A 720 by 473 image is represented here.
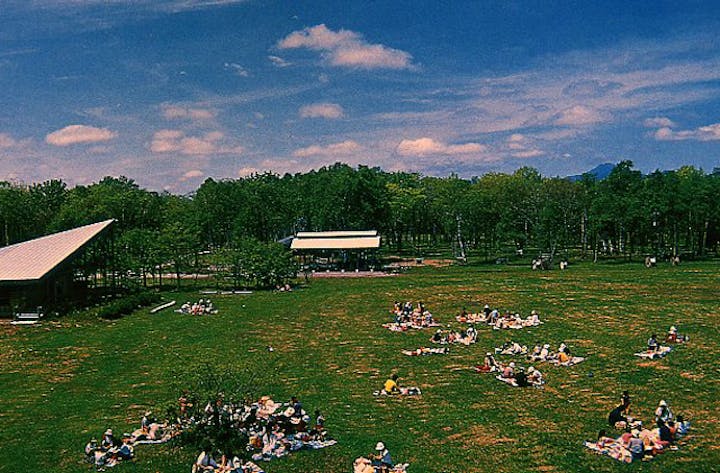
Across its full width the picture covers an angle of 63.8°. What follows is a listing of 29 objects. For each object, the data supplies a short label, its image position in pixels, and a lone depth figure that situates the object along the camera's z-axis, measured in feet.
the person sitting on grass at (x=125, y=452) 52.21
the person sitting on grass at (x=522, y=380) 72.18
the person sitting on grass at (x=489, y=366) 79.05
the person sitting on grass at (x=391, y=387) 69.87
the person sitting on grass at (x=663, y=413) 56.44
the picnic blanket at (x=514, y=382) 72.33
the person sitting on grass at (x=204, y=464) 48.37
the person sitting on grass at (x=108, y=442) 52.54
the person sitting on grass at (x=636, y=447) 50.96
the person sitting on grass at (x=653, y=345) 84.12
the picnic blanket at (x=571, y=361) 81.35
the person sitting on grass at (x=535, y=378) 72.76
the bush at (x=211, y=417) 53.16
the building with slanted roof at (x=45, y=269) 128.06
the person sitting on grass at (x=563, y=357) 81.66
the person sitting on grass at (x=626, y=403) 59.21
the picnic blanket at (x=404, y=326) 108.27
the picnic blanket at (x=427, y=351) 89.76
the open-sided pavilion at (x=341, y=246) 227.81
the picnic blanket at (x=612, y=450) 50.37
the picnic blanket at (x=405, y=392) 69.92
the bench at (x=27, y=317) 123.03
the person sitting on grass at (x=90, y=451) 52.31
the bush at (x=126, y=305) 126.24
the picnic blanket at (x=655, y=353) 82.74
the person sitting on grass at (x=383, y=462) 47.39
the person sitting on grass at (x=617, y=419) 57.67
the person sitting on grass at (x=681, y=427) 55.32
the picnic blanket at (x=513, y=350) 87.36
